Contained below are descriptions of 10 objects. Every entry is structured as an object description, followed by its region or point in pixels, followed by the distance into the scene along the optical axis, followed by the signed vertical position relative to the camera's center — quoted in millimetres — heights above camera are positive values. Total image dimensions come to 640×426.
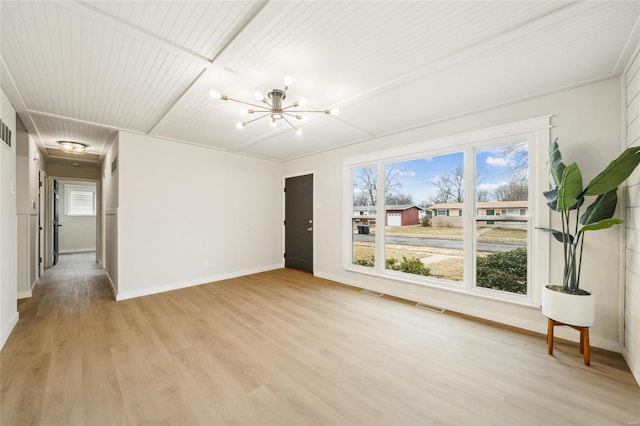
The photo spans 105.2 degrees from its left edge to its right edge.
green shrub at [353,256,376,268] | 4453 -970
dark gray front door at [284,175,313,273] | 5453 -309
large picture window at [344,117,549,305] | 2893 -23
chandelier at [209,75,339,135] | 2337 +1107
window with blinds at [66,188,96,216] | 8414 +239
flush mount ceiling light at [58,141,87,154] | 4477 +1182
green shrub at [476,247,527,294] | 2957 -759
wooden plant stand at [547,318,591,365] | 2156 -1165
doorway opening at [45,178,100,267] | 8242 -292
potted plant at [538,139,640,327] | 2020 +5
